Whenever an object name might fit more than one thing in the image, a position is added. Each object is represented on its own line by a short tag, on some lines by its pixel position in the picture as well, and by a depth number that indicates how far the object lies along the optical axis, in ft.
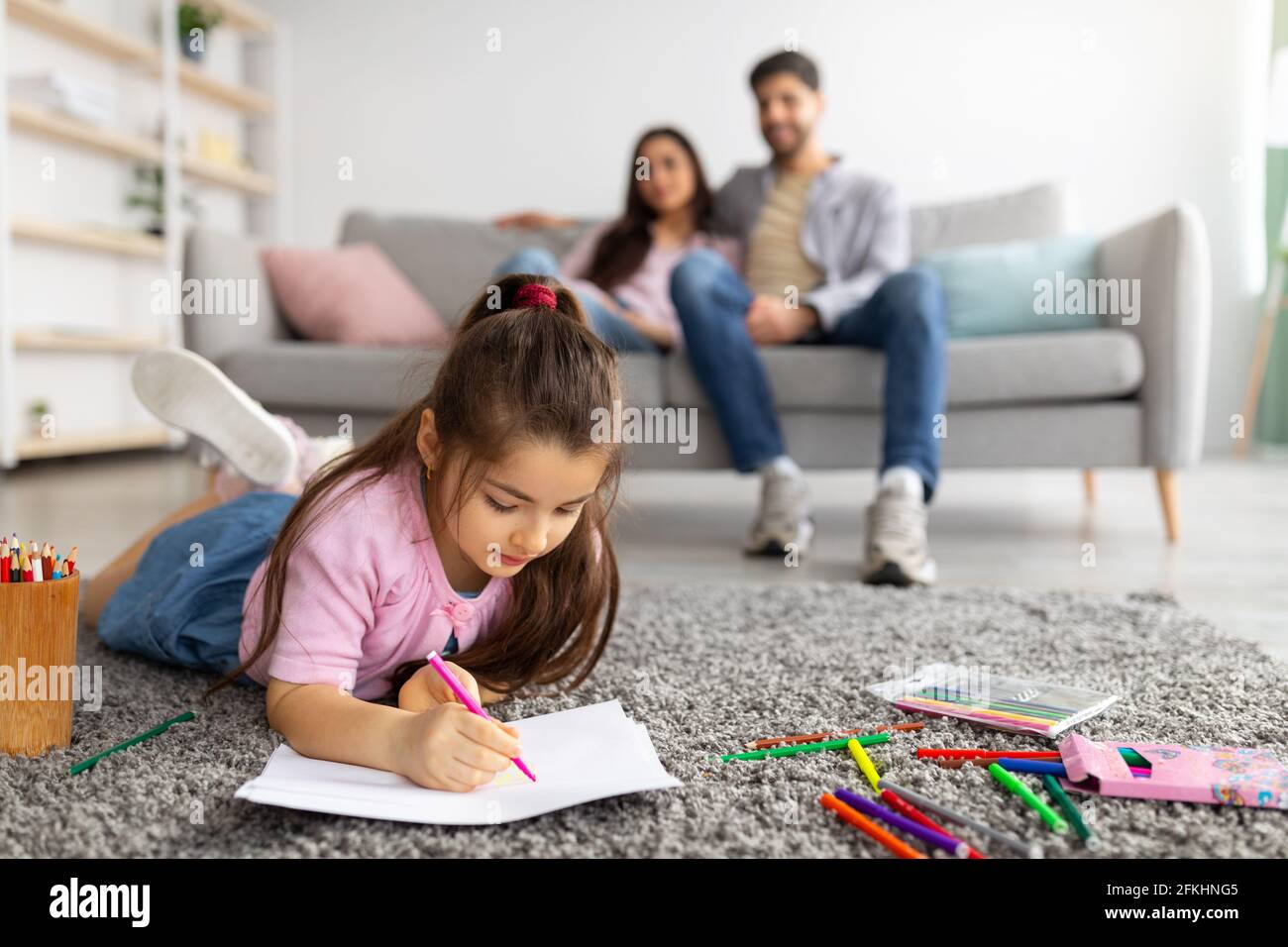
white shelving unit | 10.39
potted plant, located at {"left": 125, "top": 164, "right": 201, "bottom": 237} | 12.15
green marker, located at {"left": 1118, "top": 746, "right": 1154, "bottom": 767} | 2.60
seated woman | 7.57
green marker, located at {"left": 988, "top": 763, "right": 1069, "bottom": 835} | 2.26
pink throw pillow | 8.09
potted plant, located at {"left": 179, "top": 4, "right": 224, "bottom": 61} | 12.34
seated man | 5.78
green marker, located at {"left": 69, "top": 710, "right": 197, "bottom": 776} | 2.62
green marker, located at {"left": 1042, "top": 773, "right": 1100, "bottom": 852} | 2.18
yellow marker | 2.52
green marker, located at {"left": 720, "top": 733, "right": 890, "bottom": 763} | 2.69
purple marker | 2.11
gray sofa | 6.41
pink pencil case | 2.37
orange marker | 2.12
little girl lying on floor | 2.58
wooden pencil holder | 2.63
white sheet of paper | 2.25
